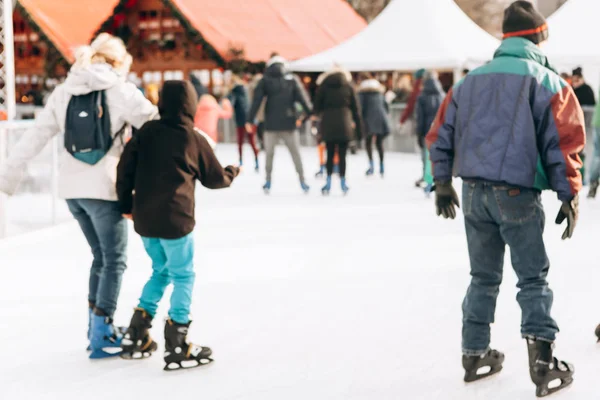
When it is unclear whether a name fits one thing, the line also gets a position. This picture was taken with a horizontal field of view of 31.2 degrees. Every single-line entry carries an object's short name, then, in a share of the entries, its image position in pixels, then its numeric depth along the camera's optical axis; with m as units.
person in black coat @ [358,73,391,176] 15.32
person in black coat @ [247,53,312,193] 12.32
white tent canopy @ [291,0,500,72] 20.72
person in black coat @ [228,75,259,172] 17.11
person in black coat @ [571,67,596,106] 13.81
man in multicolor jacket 4.17
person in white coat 4.89
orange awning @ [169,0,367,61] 29.00
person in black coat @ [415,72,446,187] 12.21
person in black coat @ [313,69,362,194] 12.13
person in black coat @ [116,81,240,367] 4.67
